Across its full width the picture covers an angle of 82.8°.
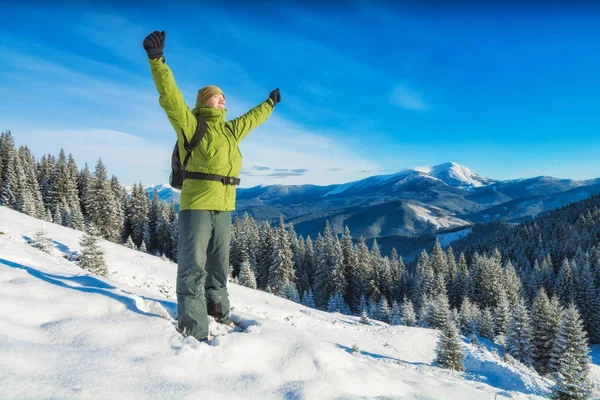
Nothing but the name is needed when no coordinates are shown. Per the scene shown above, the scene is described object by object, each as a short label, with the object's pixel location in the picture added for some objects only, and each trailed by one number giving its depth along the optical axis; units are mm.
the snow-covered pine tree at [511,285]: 54822
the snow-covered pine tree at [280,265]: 55438
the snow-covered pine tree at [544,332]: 35531
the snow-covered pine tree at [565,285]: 56938
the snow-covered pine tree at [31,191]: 44344
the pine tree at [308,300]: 53875
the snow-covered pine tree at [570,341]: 27744
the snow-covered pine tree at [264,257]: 61156
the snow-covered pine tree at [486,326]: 38719
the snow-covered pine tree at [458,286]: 60588
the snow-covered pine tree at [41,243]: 18750
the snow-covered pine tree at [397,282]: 63406
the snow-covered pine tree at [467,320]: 39438
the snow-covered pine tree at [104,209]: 52375
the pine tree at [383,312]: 48312
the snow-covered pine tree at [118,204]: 54322
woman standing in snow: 4855
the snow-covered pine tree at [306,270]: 64412
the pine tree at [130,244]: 46188
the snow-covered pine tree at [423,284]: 55500
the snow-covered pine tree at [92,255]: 18500
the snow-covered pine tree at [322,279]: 60469
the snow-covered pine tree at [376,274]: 60281
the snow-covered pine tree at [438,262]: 64812
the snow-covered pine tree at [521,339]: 34062
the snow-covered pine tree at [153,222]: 61528
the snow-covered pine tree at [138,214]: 61156
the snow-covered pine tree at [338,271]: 59812
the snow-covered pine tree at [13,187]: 48469
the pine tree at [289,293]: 48878
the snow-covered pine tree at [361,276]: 60594
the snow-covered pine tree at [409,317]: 40312
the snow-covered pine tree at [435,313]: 32812
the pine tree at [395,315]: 44344
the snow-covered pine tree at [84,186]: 58388
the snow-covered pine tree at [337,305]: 54188
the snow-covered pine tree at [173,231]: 57653
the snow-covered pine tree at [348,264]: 62344
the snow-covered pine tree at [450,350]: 15617
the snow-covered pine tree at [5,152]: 53444
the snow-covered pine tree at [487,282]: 56094
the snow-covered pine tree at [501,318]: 41906
